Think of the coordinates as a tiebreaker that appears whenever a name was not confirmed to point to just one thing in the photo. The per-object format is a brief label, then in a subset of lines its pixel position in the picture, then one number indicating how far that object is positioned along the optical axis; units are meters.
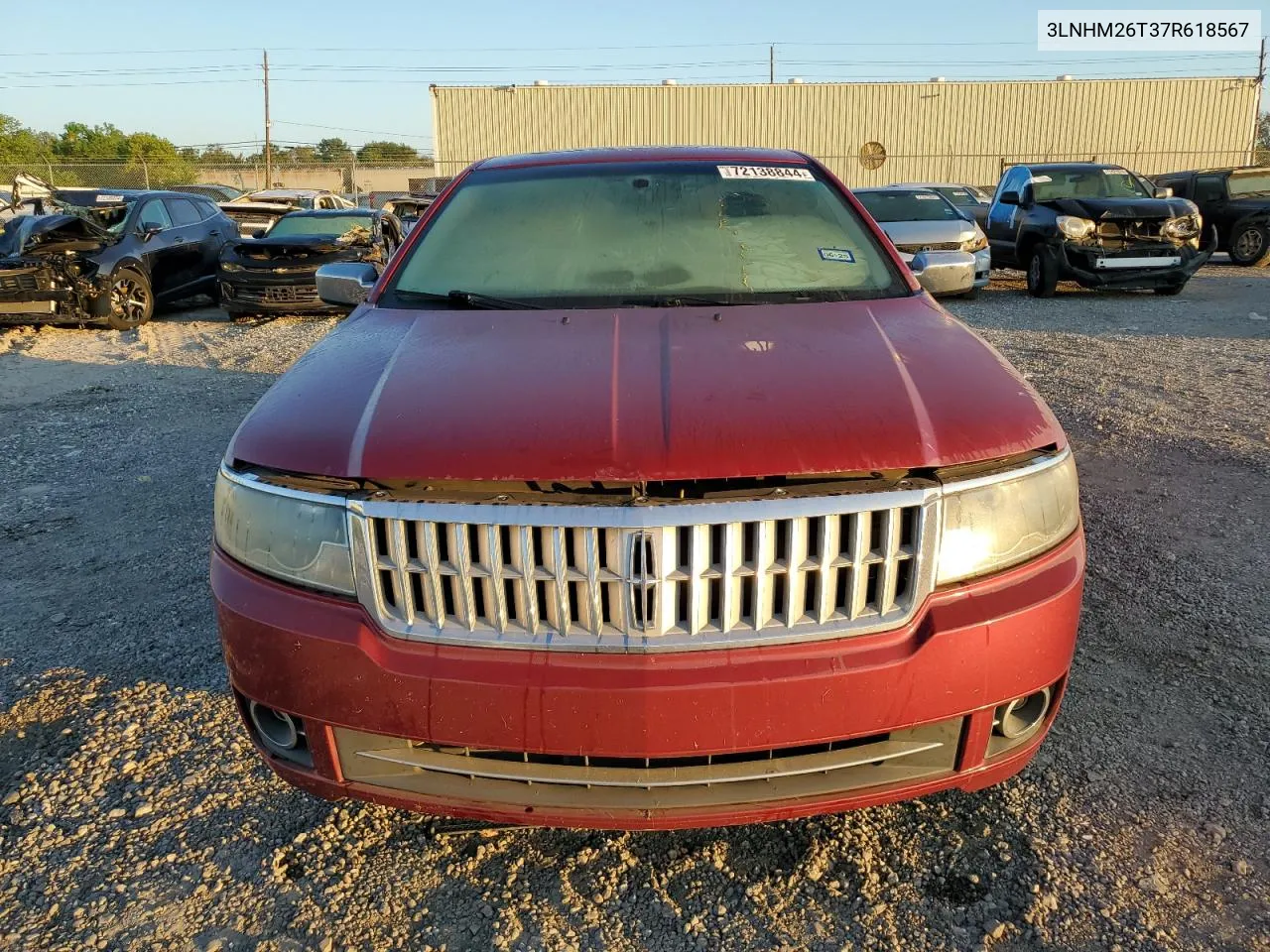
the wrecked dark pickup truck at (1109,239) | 10.92
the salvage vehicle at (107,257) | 10.01
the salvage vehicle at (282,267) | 10.59
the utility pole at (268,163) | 36.50
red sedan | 1.74
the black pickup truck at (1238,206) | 14.78
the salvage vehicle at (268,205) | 16.28
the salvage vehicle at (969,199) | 15.07
